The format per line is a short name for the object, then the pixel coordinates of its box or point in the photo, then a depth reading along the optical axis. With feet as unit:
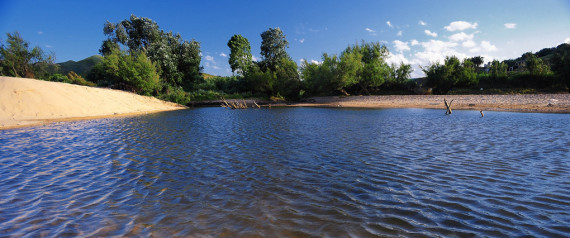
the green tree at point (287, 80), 203.10
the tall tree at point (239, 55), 229.04
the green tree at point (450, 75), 159.33
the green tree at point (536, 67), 140.54
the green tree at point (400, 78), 186.29
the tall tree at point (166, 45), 196.54
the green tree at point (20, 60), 160.35
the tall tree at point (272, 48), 230.68
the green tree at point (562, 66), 128.81
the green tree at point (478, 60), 250.57
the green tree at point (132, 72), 148.87
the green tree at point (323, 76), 180.45
